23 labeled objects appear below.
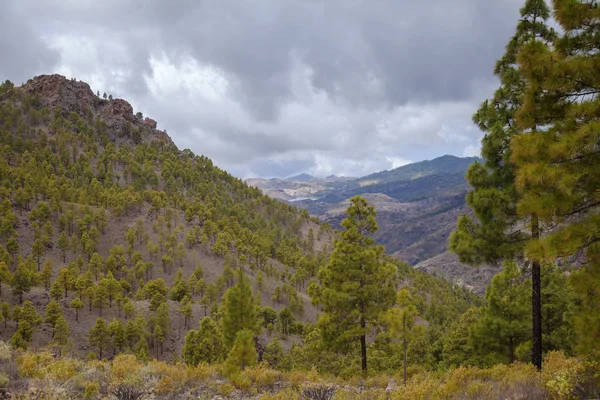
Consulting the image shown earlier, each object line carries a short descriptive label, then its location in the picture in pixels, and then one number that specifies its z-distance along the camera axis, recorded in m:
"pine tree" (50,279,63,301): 63.83
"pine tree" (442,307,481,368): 29.60
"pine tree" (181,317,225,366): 41.83
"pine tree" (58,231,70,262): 84.62
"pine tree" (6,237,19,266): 75.81
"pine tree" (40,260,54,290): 68.56
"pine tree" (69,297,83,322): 62.35
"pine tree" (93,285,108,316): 66.75
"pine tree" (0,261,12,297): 61.84
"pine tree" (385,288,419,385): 16.09
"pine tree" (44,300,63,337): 57.41
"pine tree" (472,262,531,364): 18.47
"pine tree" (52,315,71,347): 53.81
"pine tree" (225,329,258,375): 23.17
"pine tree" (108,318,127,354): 58.00
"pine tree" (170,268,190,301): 84.12
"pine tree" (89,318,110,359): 55.59
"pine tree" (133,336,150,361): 57.47
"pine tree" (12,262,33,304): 61.47
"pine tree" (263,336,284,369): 53.04
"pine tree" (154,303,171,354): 64.56
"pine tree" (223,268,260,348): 38.09
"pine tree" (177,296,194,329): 72.29
